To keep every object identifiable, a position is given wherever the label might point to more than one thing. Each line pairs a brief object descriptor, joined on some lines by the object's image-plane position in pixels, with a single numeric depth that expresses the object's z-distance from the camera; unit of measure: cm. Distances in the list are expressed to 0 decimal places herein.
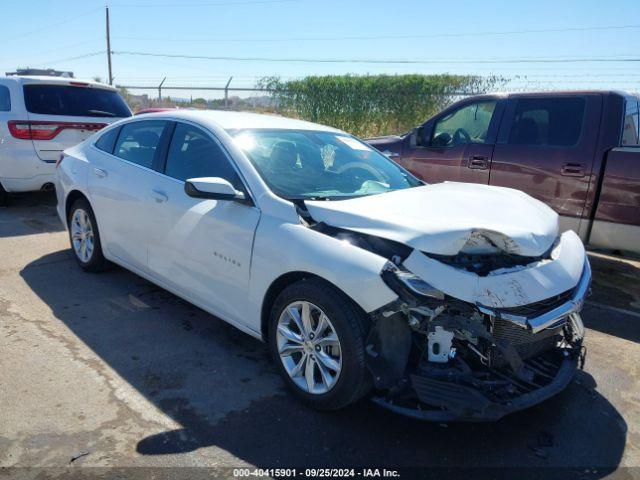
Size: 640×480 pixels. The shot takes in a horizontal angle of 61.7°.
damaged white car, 270
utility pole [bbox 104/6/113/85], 3206
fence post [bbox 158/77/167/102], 2105
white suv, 742
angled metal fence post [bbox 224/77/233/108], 1884
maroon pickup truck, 529
